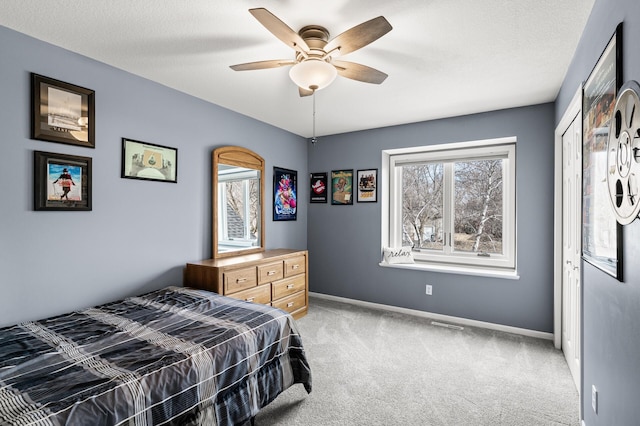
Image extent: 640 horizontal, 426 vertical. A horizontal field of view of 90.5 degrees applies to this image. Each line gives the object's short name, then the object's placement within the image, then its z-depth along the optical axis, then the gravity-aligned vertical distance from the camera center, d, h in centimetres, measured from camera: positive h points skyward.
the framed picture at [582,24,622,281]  137 +26
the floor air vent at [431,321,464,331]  362 -131
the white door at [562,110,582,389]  249 -26
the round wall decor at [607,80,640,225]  111 +22
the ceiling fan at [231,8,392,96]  169 +99
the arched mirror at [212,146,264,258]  353 +14
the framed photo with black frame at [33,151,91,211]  221 +23
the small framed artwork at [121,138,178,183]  274 +48
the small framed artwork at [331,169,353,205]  463 +39
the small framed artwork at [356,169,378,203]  444 +39
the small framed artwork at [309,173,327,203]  485 +40
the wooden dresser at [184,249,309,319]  303 -68
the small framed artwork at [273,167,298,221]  440 +28
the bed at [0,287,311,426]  130 -74
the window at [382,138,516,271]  384 +14
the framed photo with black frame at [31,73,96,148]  220 +74
